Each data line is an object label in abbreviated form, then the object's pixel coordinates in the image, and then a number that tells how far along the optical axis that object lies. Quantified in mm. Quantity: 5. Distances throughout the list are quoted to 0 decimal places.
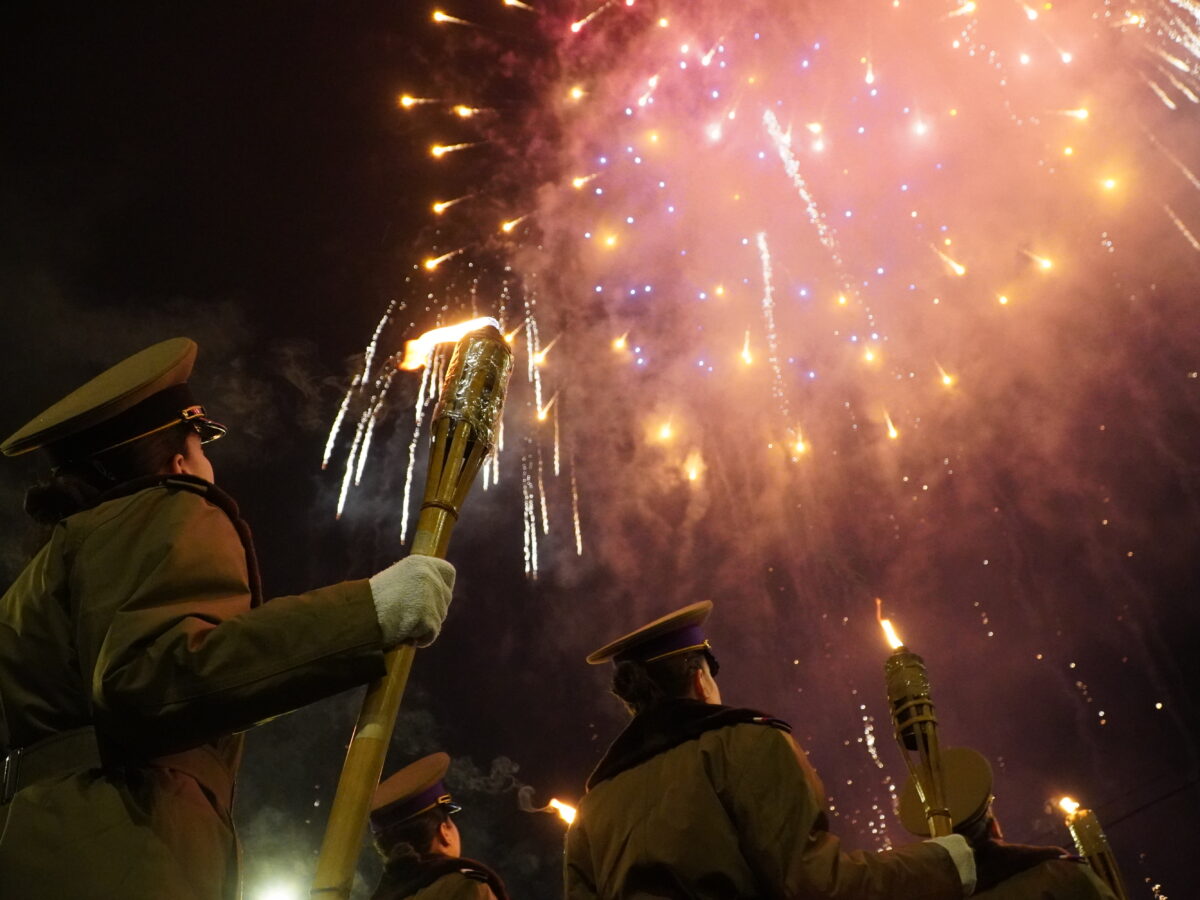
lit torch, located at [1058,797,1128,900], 6789
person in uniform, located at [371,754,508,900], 5316
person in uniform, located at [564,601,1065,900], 3338
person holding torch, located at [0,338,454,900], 2002
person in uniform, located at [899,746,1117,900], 4676
